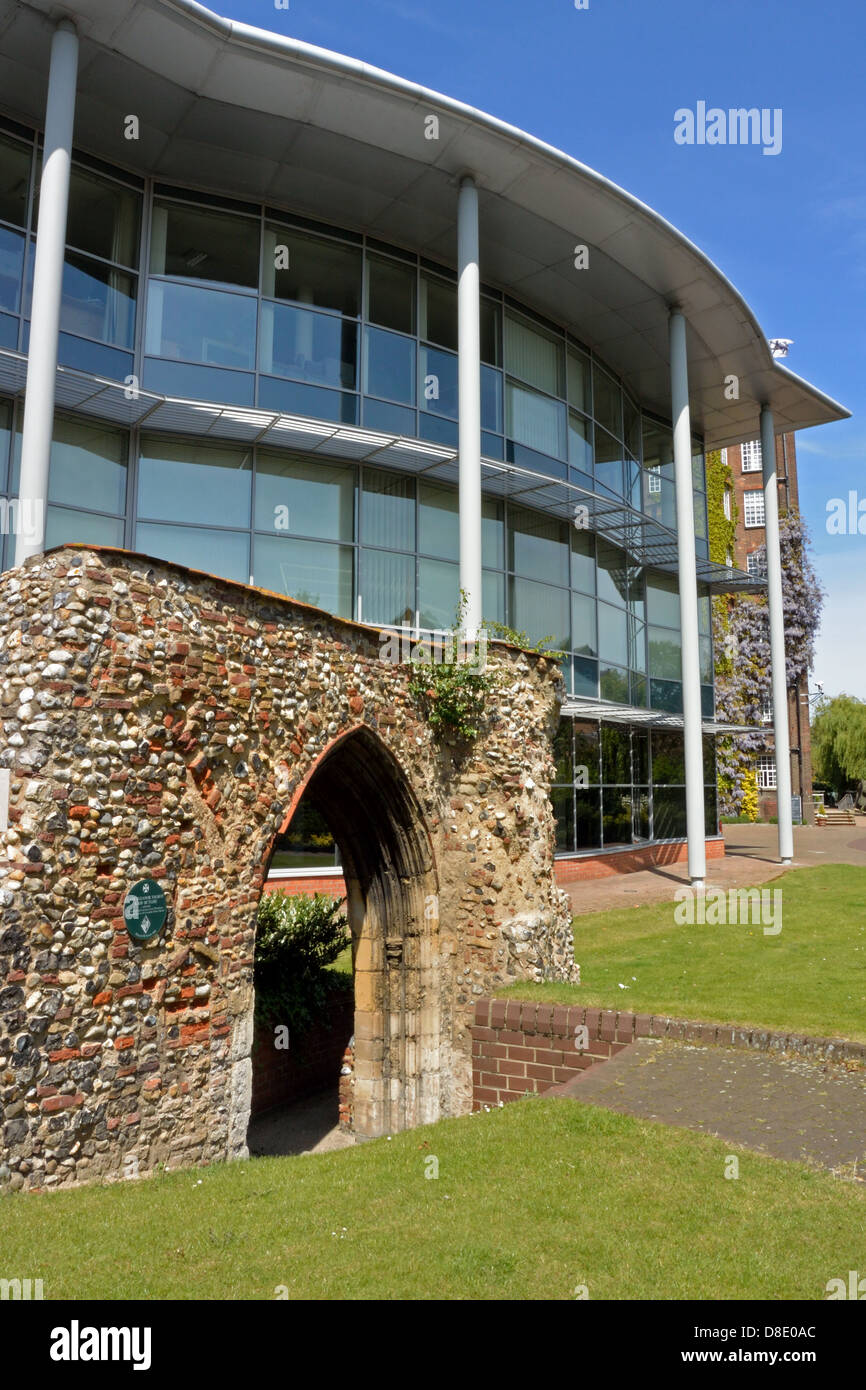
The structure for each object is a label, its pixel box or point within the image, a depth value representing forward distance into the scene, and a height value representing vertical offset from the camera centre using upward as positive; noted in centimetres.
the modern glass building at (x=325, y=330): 1280 +746
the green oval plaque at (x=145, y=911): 659 -79
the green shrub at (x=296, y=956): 1092 -188
